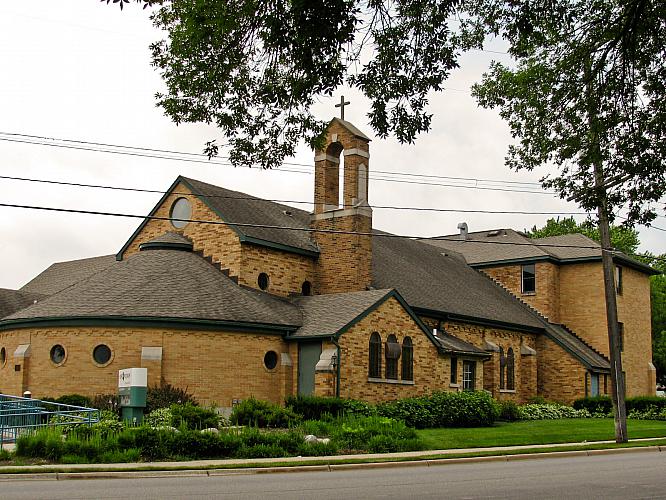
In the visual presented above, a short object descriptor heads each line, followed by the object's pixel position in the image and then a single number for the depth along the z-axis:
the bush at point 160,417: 24.41
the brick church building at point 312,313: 30.47
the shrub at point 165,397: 28.58
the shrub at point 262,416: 26.53
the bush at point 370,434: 22.58
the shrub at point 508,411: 36.97
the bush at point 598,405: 42.25
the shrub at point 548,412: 39.53
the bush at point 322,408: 28.94
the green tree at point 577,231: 75.81
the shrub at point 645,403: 41.05
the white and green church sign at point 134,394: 24.61
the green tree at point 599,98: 15.33
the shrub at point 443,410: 30.72
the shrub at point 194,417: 23.77
